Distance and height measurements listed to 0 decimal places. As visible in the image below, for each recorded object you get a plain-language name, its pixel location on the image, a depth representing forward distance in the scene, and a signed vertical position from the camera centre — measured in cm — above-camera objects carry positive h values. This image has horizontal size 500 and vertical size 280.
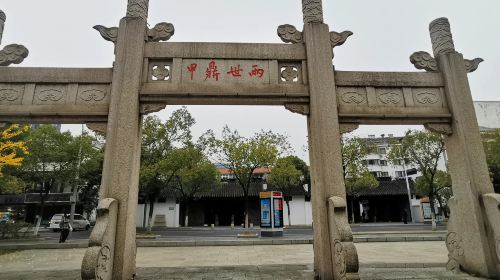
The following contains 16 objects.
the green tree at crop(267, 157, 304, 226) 3058 +390
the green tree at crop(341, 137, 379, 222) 2675 +430
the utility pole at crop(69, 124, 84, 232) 2151 +282
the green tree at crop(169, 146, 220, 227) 2002 +343
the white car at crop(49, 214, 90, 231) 2665 -30
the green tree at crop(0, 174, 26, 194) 1803 +206
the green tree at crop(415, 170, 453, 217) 2755 +268
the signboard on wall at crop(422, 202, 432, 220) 3362 +35
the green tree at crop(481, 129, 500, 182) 2185 +433
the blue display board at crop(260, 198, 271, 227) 1881 +21
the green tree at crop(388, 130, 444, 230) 2310 +473
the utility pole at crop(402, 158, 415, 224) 3364 +204
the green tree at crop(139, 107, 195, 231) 1942 +415
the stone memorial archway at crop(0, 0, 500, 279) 609 +246
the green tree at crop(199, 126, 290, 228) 2373 +487
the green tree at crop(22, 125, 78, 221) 2008 +390
